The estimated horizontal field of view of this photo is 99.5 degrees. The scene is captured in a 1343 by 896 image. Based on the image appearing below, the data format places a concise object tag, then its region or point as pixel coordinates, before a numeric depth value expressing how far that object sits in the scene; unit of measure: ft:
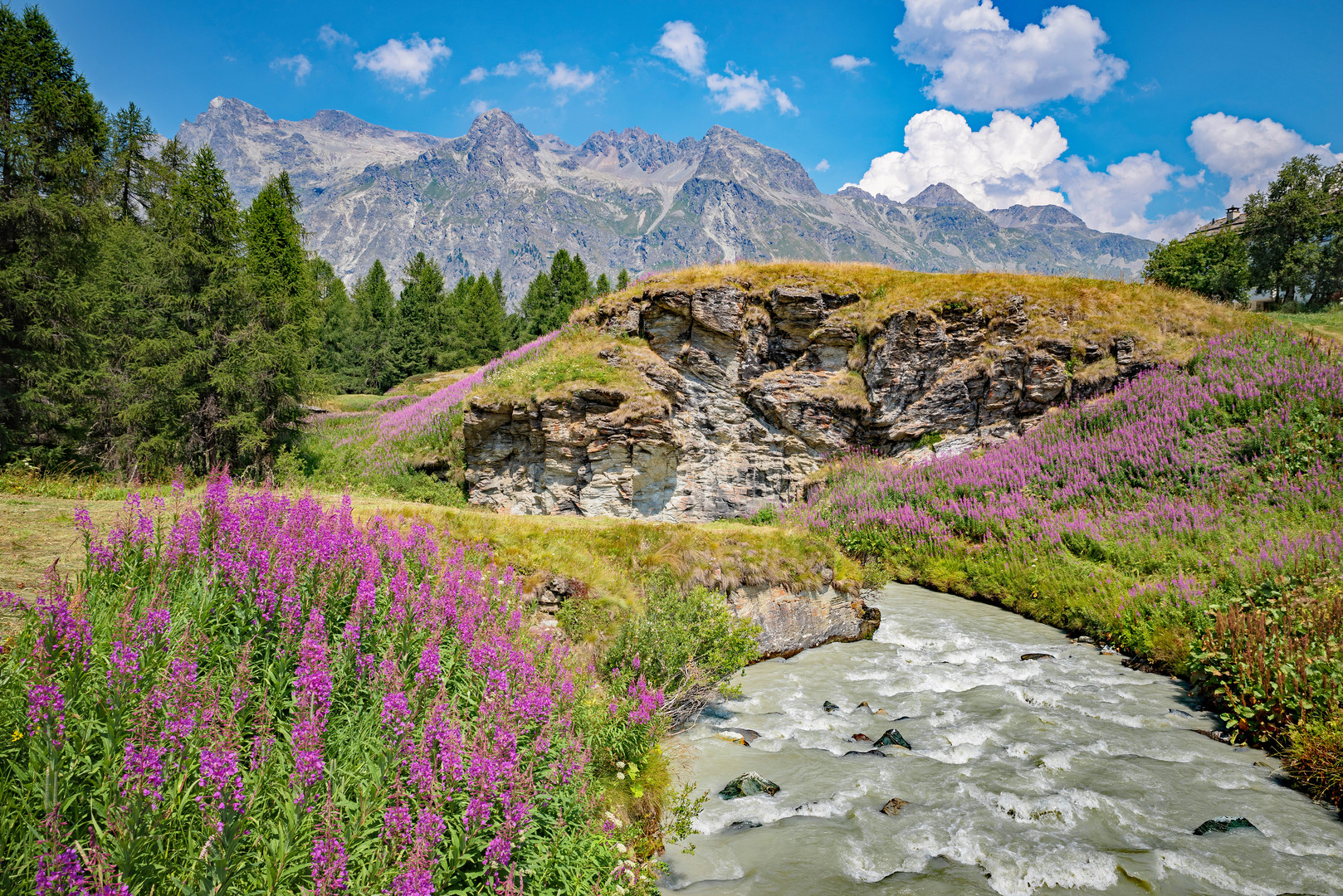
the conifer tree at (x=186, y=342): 49.75
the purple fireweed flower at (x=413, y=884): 7.82
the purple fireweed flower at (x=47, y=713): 8.01
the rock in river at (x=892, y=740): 21.73
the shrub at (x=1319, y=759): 17.97
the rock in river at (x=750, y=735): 22.26
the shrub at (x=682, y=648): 21.72
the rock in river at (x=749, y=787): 18.66
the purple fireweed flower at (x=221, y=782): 7.59
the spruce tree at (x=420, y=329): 177.06
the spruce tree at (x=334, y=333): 170.60
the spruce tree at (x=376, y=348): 176.55
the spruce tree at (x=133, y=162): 90.02
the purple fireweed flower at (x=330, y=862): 7.60
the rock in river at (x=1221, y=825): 16.70
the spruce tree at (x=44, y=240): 47.91
